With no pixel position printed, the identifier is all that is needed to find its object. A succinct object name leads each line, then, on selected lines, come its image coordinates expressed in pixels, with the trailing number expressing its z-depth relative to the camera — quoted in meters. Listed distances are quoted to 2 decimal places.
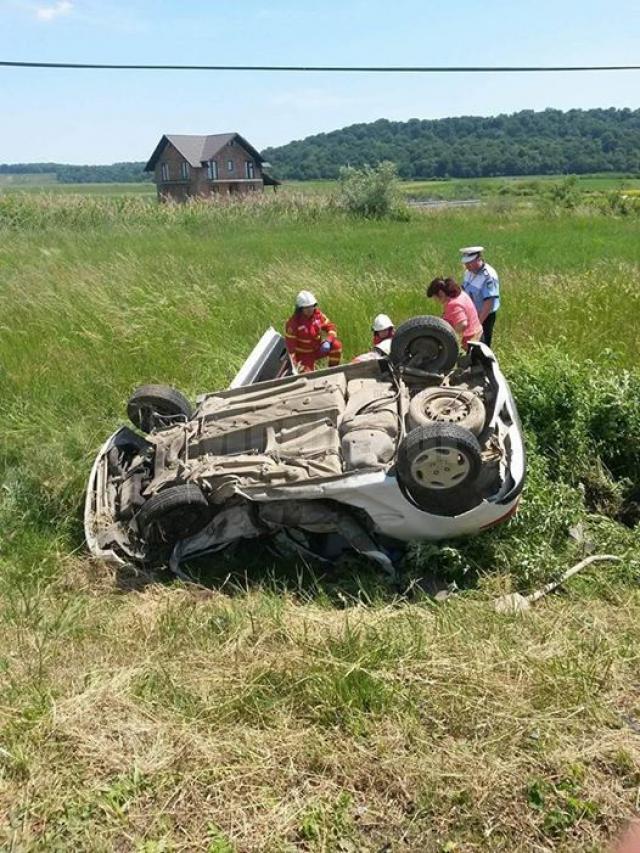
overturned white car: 4.71
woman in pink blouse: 7.14
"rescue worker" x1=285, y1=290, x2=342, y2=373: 7.37
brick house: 54.03
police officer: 8.10
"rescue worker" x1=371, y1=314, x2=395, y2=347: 6.94
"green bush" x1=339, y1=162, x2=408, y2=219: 31.98
